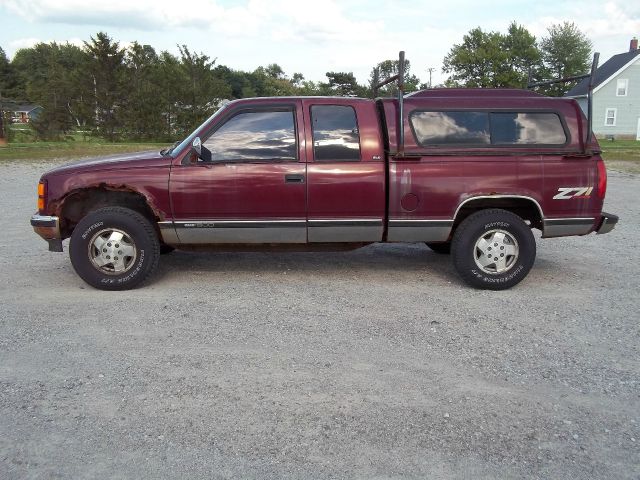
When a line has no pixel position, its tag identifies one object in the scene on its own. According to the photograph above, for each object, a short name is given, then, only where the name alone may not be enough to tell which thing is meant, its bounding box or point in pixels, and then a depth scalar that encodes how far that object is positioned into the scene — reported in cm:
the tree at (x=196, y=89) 3541
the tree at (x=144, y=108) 3641
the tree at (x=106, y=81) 3722
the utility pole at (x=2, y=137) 2784
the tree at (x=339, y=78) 4991
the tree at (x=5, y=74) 6902
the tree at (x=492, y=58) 6030
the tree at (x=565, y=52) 6500
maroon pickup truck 536
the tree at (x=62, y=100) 3766
